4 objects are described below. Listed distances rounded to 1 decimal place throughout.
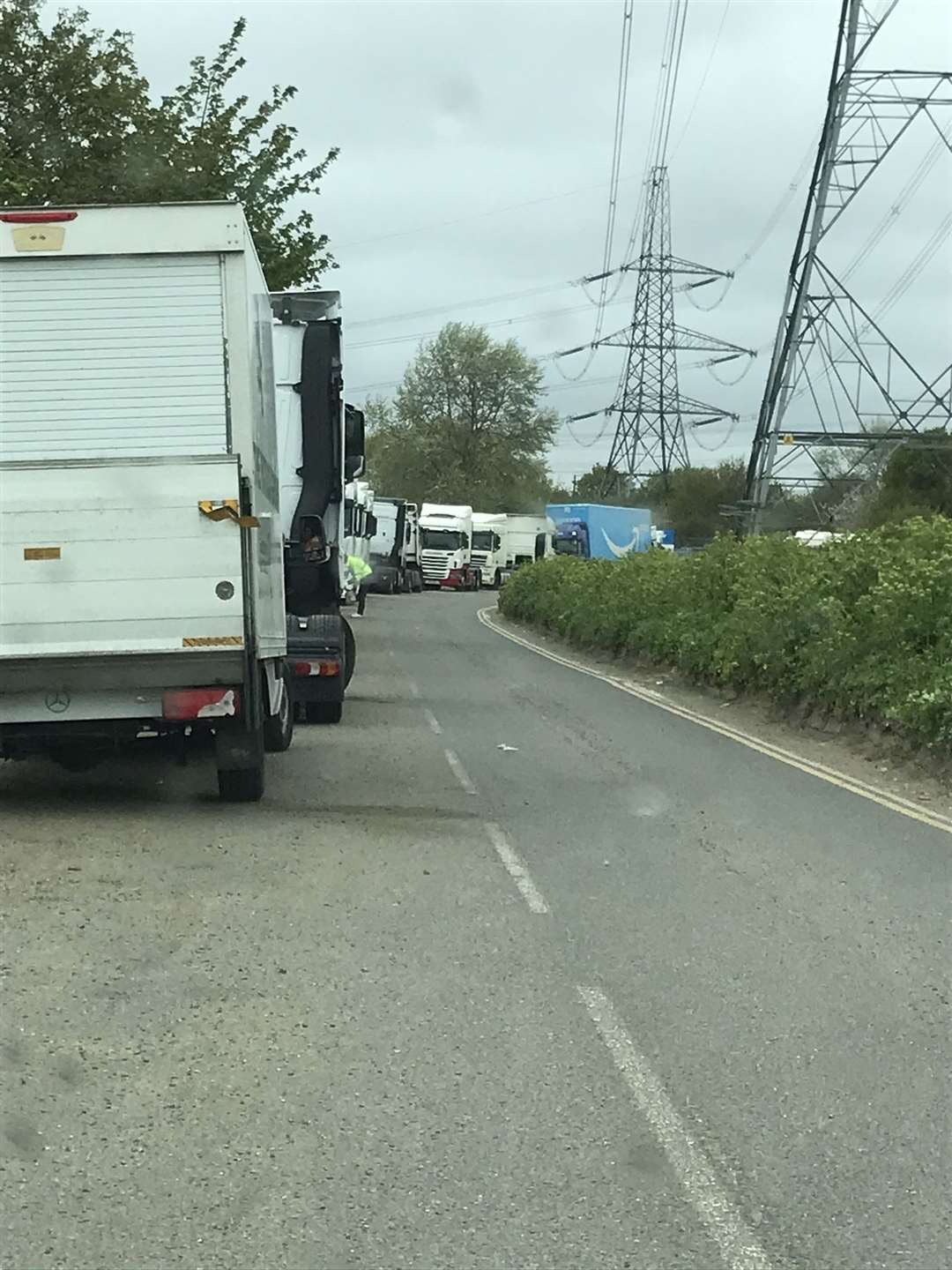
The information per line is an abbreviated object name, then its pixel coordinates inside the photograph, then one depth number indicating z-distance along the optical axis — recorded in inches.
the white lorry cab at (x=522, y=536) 3248.0
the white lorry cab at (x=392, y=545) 2319.1
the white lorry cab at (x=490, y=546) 3201.3
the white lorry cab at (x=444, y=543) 2933.1
